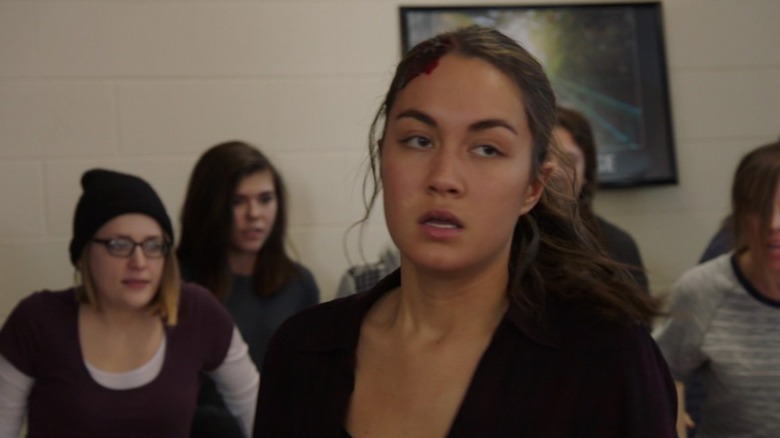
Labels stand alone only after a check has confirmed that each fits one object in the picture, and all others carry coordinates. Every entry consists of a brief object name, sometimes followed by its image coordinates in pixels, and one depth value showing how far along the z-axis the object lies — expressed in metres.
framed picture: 3.55
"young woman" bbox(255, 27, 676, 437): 1.20
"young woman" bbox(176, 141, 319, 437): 3.14
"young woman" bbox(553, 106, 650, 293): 2.99
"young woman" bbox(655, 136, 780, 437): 2.22
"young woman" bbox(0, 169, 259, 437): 2.53
